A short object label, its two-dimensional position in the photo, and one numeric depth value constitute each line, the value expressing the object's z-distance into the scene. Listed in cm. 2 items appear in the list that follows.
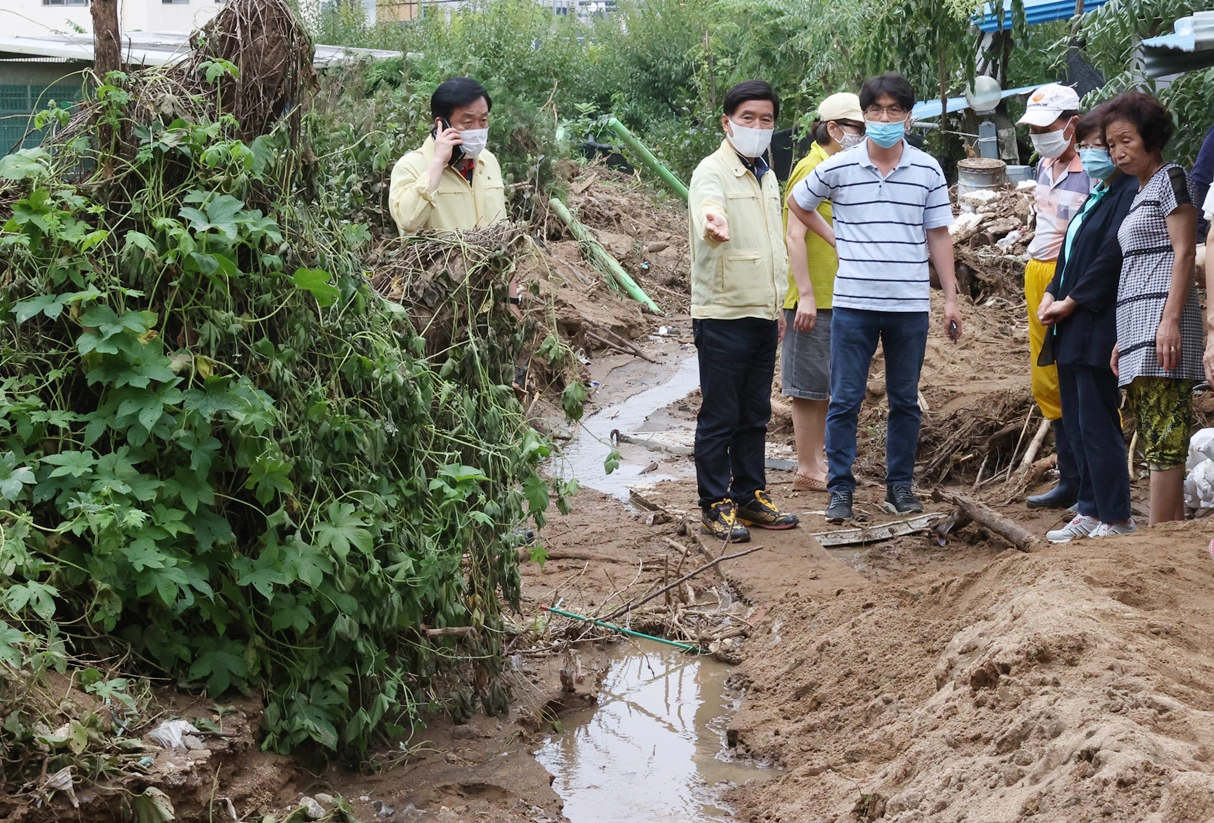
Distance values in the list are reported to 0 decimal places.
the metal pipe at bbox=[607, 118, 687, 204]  1841
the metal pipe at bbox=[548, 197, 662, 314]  1408
